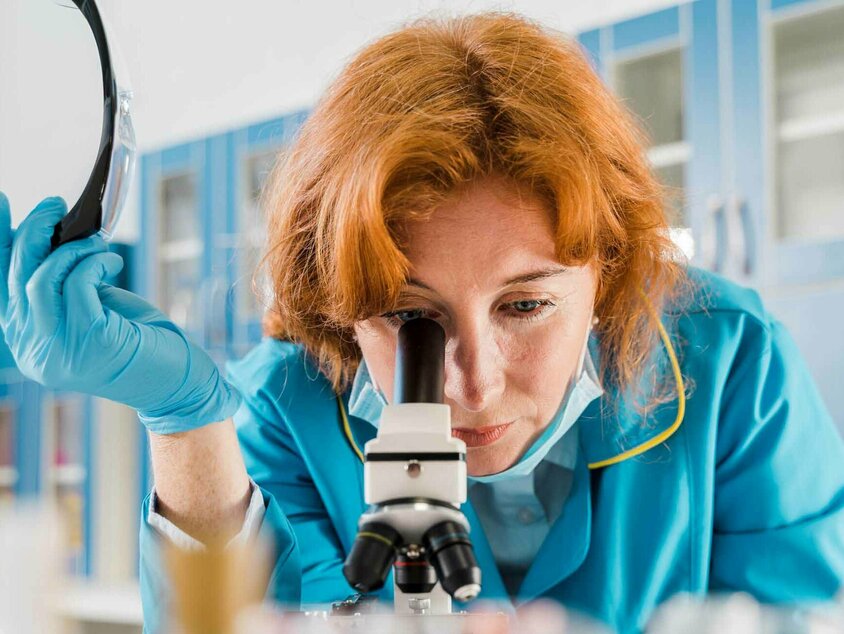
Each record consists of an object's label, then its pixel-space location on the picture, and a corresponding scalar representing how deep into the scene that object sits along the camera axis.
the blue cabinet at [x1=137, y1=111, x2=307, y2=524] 4.07
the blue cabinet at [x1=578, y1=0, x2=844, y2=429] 2.65
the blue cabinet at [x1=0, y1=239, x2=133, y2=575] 4.60
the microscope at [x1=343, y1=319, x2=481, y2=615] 0.81
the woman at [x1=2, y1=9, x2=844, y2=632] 1.13
